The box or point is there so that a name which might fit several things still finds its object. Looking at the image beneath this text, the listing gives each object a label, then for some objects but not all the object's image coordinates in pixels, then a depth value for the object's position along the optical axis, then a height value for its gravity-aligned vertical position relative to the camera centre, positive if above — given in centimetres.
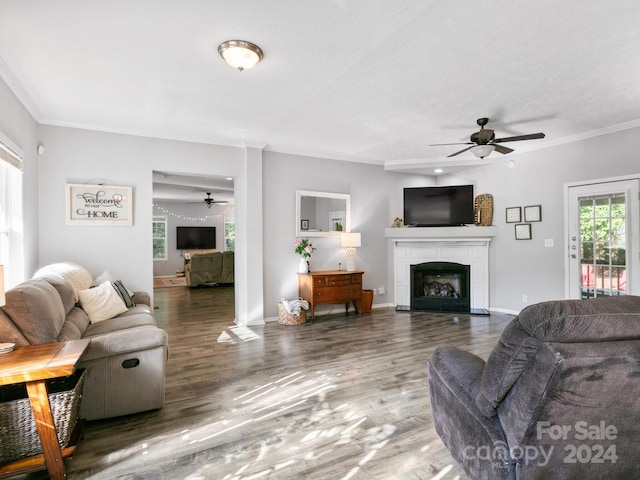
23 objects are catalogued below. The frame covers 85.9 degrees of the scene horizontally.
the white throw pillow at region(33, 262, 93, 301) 325 -29
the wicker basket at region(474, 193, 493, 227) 581 +51
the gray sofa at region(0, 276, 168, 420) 201 -72
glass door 416 -1
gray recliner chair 112 -55
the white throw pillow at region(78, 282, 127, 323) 319 -57
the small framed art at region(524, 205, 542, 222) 511 +39
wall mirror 539 +44
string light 1110 +88
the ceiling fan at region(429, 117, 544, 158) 373 +109
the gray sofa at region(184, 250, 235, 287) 869 -69
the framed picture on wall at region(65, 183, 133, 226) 395 +45
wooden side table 162 -73
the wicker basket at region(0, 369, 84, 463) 169 -88
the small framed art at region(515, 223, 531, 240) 525 +12
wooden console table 504 -70
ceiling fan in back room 995 +131
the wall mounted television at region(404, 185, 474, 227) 582 +59
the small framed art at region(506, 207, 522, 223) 537 +39
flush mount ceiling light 241 +136
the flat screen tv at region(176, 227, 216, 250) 1123 +13
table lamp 551 -7
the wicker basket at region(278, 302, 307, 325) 488 -109
